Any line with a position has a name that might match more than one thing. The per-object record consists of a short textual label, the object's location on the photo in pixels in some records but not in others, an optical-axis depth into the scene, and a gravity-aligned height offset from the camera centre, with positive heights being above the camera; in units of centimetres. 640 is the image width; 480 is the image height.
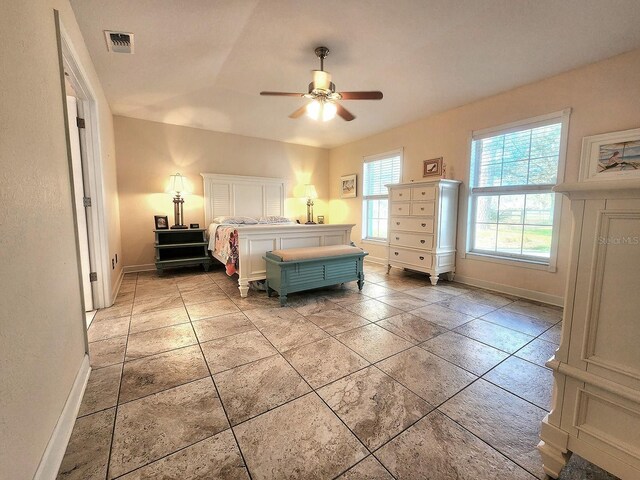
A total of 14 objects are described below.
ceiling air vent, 226 +147
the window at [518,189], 293 +29
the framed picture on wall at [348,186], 550 +54
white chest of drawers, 359 -18
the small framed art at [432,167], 395 +66
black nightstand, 411 -63
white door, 247 +9
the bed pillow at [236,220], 441 -17
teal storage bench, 288 -65
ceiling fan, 239 +107
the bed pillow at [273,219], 489 -16
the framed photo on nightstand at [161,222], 433 -20
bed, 313 -20
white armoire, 84 -42
